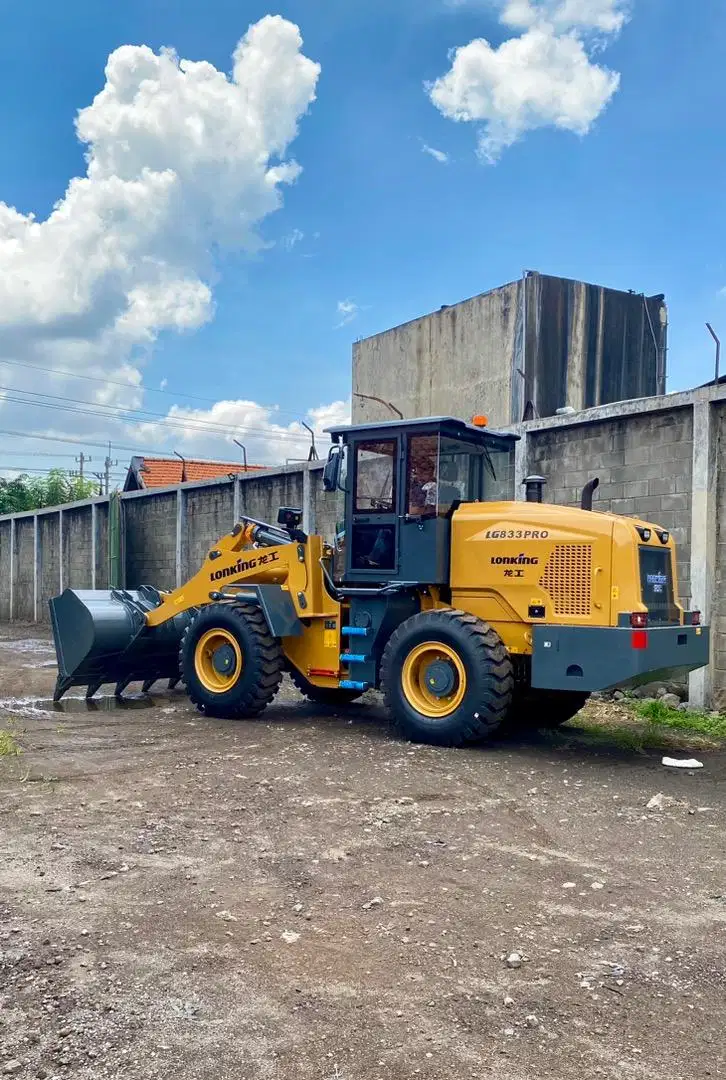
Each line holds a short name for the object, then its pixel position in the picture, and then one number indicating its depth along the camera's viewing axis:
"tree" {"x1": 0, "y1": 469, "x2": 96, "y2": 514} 42.69
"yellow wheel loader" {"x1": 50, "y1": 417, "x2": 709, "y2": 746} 7.14
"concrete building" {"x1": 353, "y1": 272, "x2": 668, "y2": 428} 22.64
